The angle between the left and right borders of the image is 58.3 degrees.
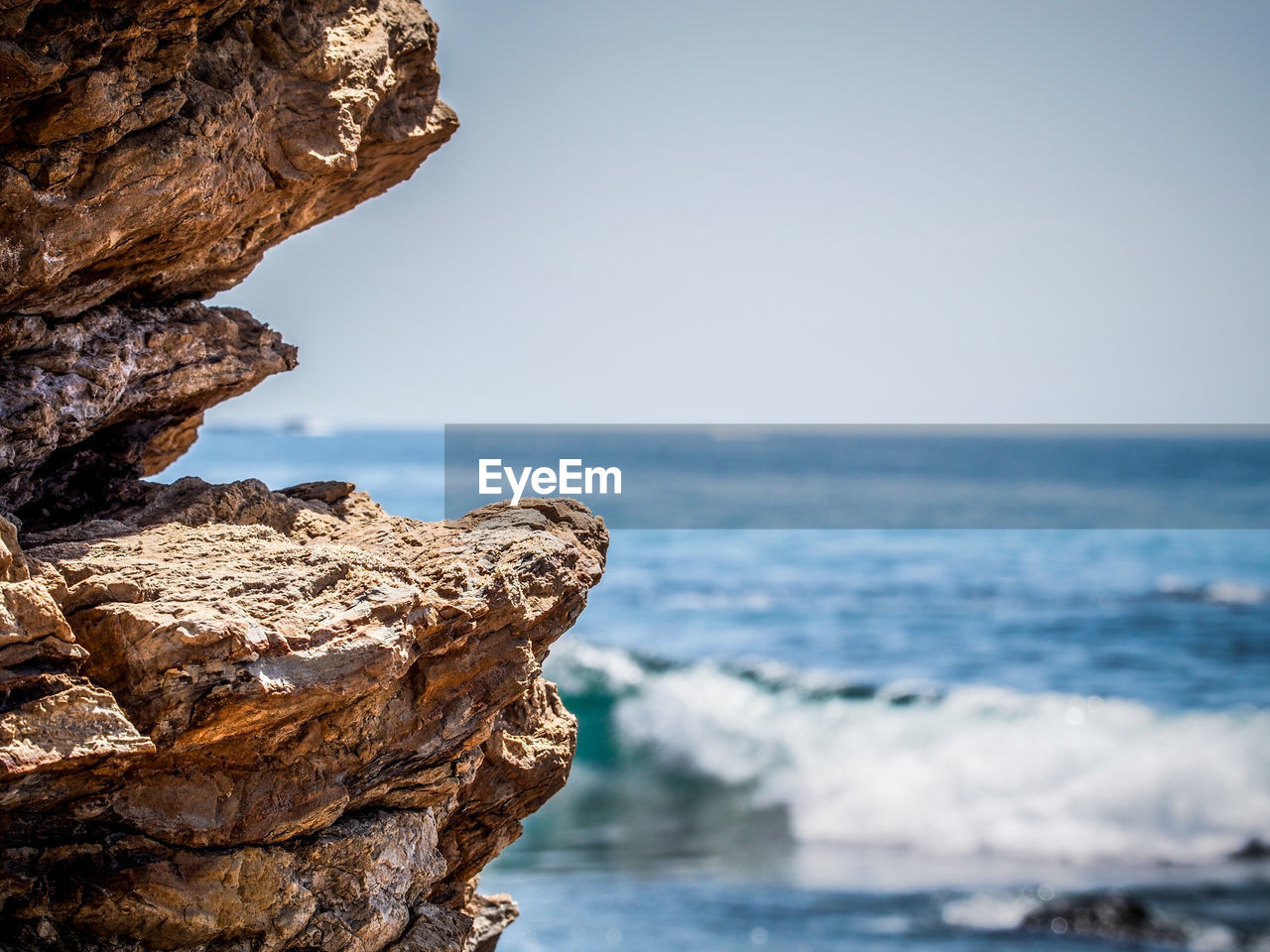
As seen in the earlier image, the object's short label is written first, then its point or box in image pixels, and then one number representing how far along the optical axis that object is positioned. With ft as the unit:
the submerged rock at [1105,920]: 49.60
